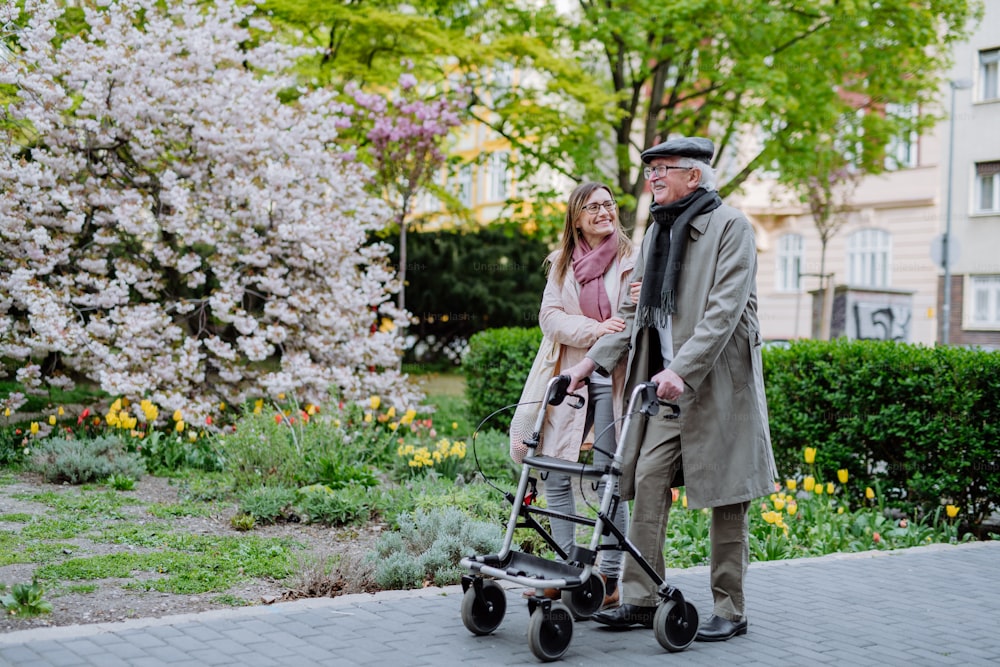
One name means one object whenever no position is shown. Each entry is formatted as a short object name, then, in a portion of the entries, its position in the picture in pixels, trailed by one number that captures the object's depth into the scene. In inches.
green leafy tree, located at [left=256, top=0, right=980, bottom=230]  578.6
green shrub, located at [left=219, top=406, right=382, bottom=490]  291.6
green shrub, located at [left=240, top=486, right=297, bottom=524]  258.9
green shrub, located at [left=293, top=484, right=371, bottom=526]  260.7
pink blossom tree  531.2
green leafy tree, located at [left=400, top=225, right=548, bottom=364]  885.2
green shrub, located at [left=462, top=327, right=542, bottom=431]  441.1
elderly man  172.1
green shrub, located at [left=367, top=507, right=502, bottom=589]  202.7
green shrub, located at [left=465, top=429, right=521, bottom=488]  323.3
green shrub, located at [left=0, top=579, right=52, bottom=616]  167.3
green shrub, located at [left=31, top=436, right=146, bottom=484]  293.0
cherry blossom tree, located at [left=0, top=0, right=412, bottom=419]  363.6
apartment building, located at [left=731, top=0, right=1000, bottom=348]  1195.3
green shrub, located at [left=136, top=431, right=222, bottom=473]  324.2
